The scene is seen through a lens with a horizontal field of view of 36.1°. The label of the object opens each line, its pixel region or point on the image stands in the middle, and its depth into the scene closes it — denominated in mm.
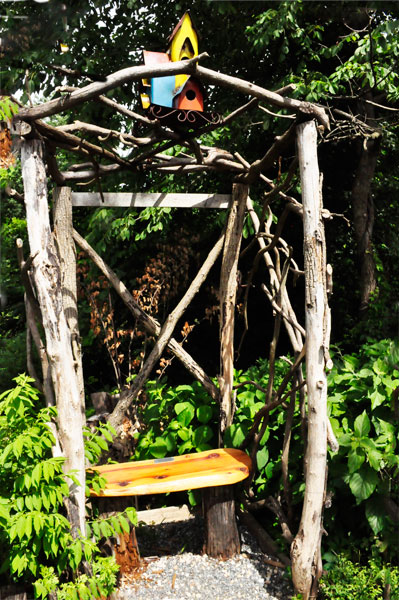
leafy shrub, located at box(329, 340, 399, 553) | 3387
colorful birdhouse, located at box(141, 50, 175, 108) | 3557
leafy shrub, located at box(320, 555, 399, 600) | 3271
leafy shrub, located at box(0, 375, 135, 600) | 2812
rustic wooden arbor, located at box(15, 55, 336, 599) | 3240
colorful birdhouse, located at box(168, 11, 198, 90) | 3600
